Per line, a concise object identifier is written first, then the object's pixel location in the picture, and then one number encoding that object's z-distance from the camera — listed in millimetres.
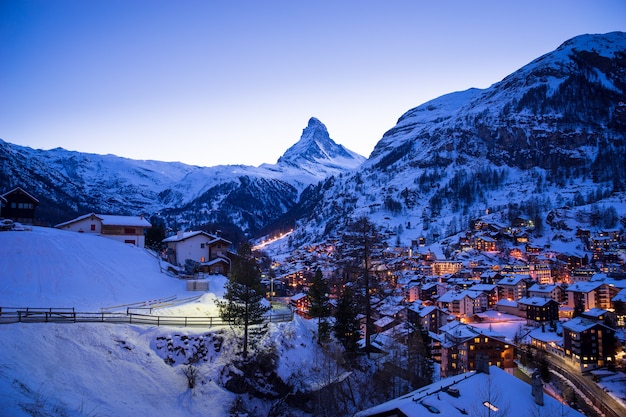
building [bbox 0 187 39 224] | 54391
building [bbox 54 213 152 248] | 54562
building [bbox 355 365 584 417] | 17766
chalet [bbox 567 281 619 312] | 89938
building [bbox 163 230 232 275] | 54875
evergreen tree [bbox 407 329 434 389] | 31939
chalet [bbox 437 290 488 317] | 91062
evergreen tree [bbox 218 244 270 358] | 27773
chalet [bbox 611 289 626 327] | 80119
